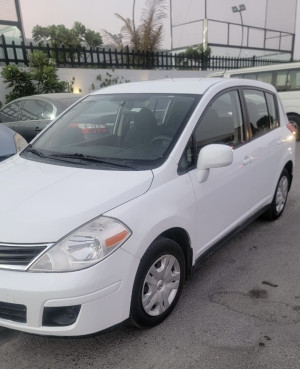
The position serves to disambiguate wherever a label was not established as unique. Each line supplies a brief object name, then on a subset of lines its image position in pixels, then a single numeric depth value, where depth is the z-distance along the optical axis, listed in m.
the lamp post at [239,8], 20.45
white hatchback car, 1.96
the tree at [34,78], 10.12
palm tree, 15.84
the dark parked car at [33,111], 6.49
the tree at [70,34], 27.33
